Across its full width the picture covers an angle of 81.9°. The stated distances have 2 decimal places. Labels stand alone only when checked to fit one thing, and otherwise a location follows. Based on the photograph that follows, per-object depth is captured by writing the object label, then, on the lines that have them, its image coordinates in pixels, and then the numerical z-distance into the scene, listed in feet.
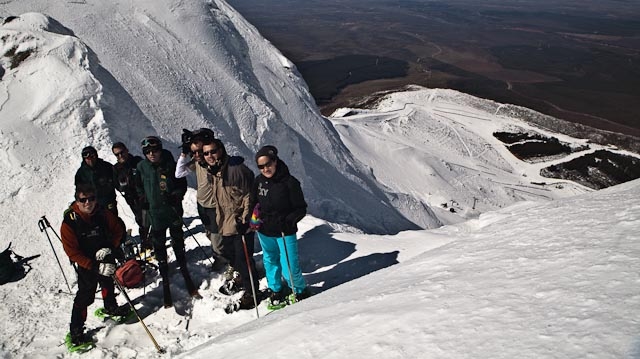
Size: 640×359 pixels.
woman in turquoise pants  15.06
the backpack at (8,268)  19.15
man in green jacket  17.25
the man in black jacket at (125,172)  19.21
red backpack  14.64
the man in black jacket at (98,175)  18.78
